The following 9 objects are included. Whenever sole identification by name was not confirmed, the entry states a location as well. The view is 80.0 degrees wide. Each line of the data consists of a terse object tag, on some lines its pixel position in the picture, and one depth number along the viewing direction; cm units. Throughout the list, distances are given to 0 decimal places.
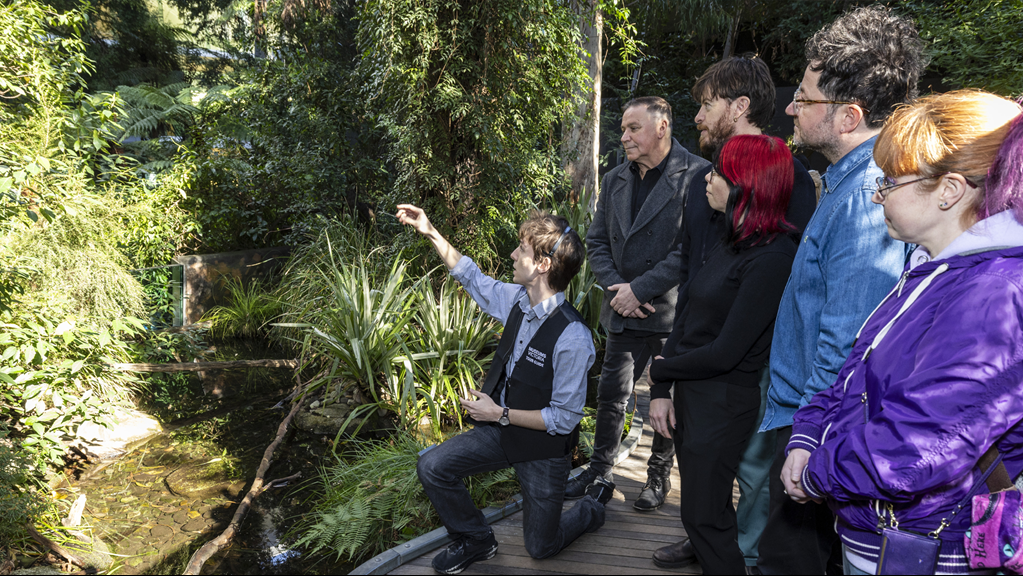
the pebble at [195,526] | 321
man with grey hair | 282
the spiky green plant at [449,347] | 424
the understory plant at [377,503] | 294
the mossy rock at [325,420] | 448
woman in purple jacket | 104
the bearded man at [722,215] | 204
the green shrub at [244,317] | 705
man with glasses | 152
